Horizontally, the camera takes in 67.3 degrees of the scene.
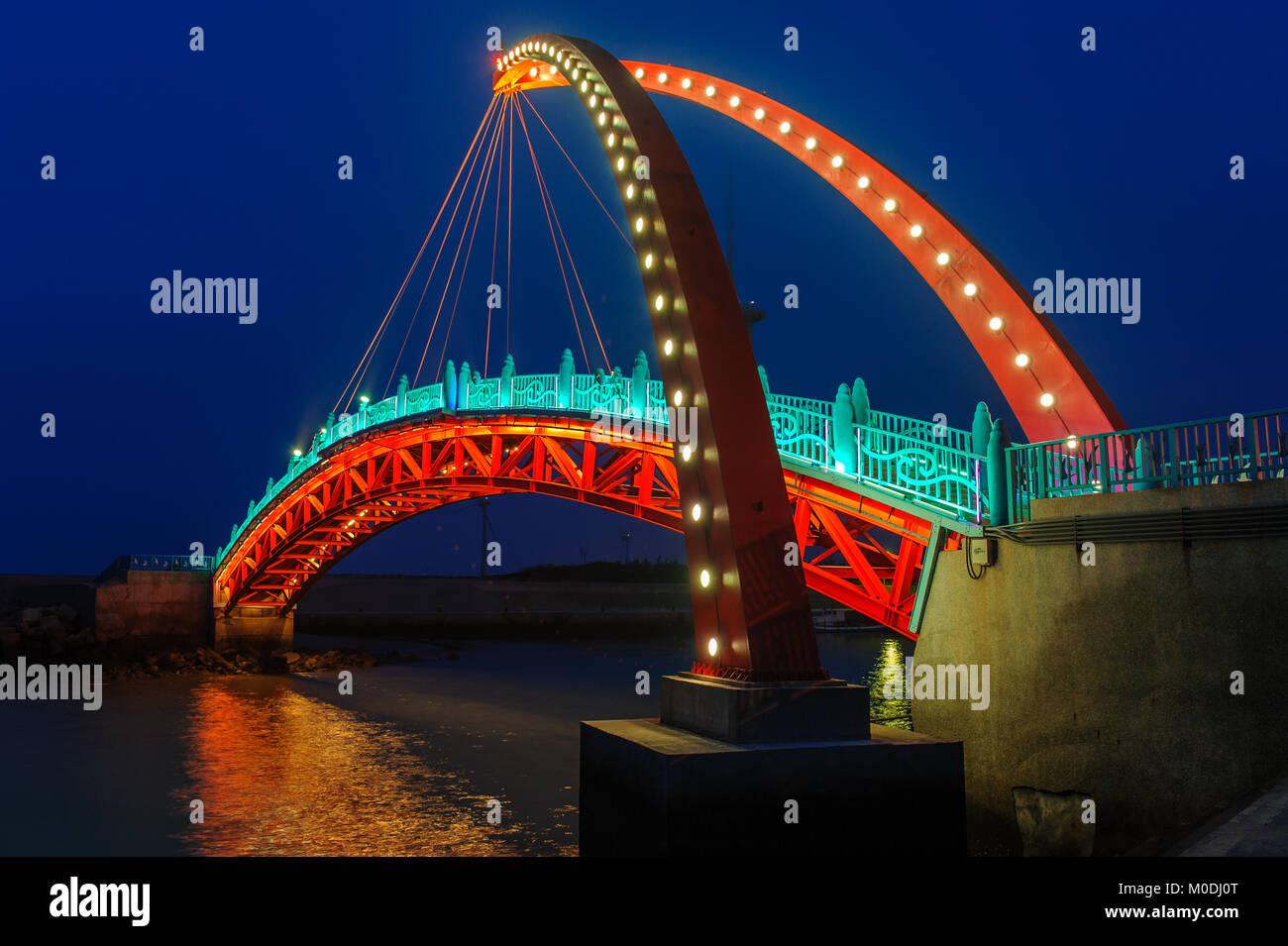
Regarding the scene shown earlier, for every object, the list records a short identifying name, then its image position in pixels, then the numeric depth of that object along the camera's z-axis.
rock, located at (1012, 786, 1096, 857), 10.71
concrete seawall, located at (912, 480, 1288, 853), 9.45
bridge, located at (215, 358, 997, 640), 15.18
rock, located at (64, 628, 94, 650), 40.53
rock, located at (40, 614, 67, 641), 40.62
